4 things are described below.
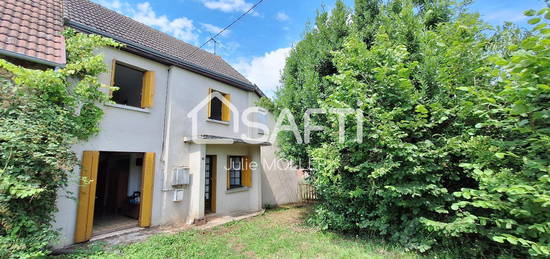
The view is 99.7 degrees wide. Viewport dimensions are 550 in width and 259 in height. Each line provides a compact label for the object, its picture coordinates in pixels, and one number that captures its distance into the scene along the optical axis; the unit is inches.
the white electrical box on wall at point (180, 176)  327.9
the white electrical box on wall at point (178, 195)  325.1
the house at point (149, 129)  245.8
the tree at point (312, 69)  303.1
